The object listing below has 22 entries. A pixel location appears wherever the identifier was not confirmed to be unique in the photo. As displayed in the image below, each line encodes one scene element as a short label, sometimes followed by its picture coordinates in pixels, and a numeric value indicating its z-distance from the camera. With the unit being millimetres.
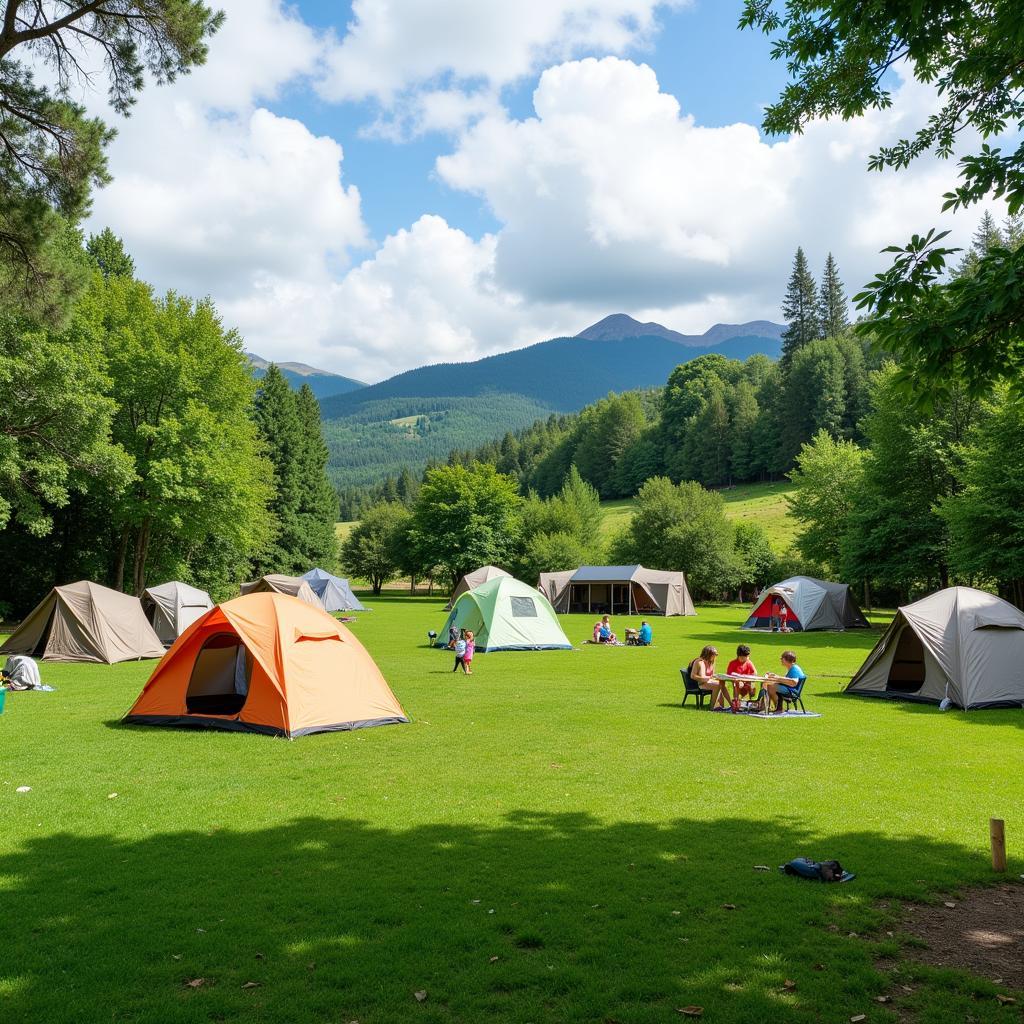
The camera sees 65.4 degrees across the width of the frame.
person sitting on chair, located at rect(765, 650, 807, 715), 14492
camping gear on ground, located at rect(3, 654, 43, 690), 16438
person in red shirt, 15031
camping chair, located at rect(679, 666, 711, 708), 15273
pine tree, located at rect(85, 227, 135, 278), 39844
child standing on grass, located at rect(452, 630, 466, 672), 19812
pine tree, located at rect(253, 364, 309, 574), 56250
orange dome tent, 12172
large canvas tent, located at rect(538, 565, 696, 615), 48062
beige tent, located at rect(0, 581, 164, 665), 21438
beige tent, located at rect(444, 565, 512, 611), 38000
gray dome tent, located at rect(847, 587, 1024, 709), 14867
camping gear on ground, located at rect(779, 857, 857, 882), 6293
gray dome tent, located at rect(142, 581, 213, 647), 24766
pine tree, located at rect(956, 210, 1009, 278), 67625
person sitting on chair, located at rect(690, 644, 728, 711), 15117
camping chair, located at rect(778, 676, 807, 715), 14492
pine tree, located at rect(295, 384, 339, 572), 59000
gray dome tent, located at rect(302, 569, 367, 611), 47500
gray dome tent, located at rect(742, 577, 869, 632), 34938
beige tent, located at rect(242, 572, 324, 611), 39456
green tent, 25500
